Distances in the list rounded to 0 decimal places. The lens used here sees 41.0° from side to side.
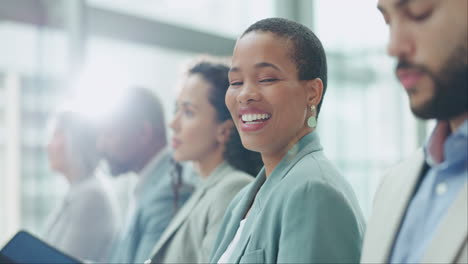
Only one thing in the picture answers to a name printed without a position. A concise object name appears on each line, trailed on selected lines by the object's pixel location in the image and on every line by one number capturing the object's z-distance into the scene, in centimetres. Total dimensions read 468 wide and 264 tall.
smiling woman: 105
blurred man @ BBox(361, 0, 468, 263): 76
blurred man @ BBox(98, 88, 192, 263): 206
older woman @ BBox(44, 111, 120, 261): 238
